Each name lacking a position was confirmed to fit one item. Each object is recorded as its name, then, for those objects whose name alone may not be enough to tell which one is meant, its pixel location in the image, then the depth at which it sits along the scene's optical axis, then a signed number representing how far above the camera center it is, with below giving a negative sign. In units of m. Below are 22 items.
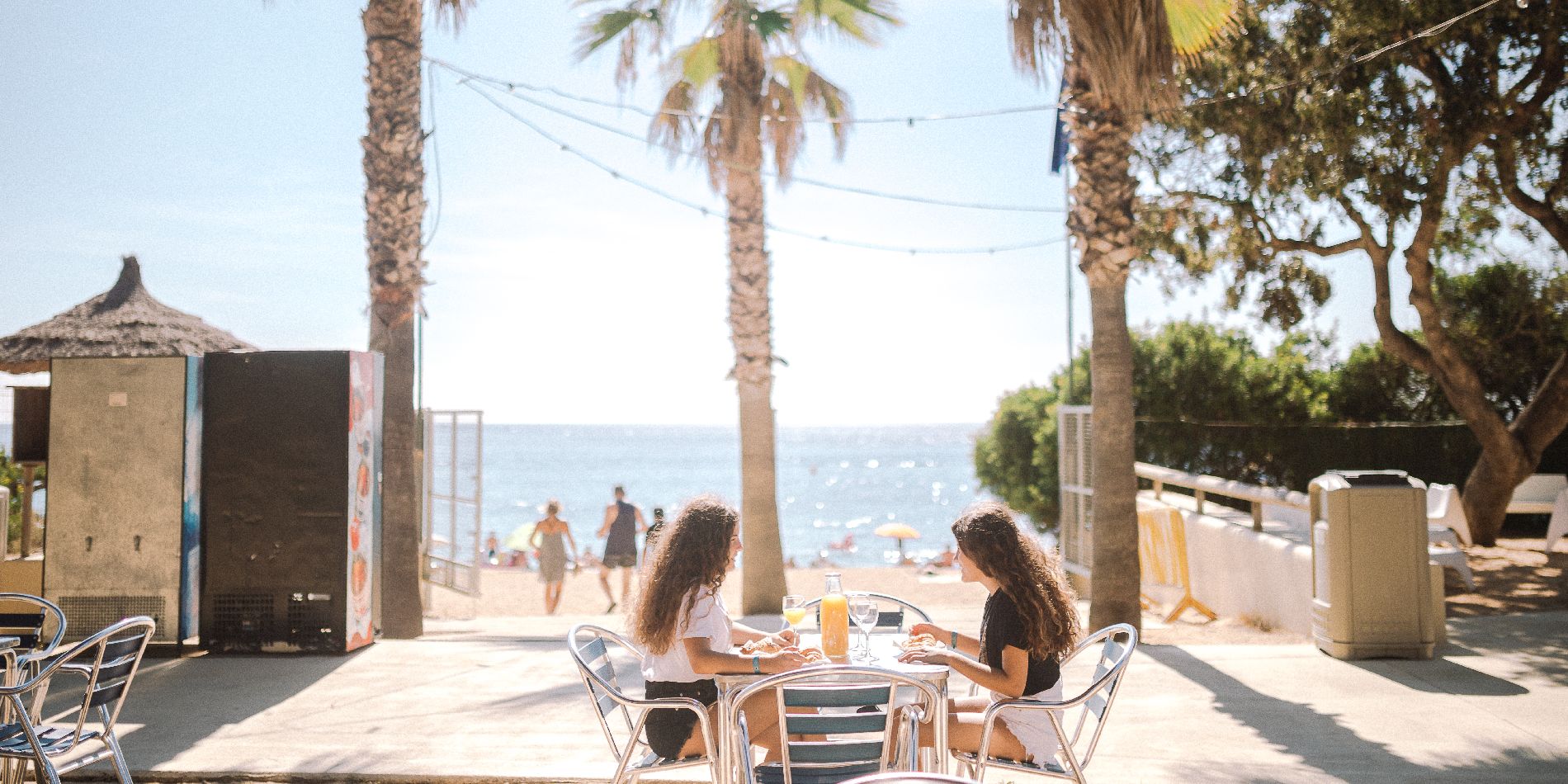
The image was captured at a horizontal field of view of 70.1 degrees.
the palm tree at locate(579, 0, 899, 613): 10.91 +2.98
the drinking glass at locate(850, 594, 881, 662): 3.74 -0.60
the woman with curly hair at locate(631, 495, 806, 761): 3.65 -0.62
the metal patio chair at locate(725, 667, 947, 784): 3.03 -0.80
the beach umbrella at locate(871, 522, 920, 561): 24.15 -2.14
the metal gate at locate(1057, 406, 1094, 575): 12.63 -0.60
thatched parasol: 11.58 +1.04
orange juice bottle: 3.64 -0.63
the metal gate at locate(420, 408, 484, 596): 10.95 -0.83
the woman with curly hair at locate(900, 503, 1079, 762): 3.54 -0.62
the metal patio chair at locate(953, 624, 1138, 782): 3.56 -0.92
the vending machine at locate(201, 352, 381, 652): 7.39 -0.47
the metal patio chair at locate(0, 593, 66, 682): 4.46 -0.79
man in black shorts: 13.76 -1.27
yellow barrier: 11.66 -1.27
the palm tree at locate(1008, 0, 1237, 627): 8.09 +1.97
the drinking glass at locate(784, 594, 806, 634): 3.91 -0.63
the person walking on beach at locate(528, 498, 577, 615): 14.14 -1.43
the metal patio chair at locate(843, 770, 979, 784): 2.05 -0.64
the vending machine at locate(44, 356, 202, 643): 7.47 -0.39
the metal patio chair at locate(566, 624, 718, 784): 3.57 -0.88
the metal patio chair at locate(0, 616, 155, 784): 3.73 -0.94
